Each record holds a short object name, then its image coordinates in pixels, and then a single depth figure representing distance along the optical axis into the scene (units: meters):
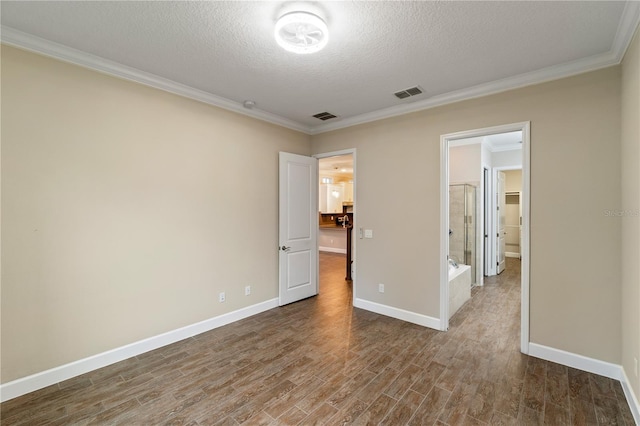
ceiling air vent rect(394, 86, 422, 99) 3.14
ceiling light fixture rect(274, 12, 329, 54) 1.89
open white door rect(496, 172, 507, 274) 6.18
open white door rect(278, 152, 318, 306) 4.24
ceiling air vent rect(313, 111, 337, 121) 3.98
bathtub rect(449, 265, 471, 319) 3.82
